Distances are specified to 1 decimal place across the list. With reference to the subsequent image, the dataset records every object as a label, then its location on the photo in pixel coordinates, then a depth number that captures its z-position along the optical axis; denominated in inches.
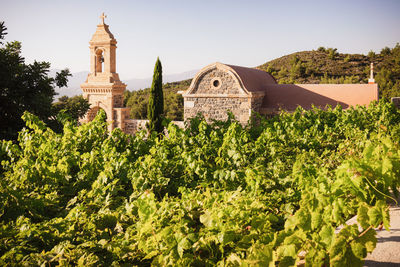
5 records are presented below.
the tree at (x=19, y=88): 376.8
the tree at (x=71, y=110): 390.8
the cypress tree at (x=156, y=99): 728.9
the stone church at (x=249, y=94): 532.7
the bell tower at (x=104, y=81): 828.6
